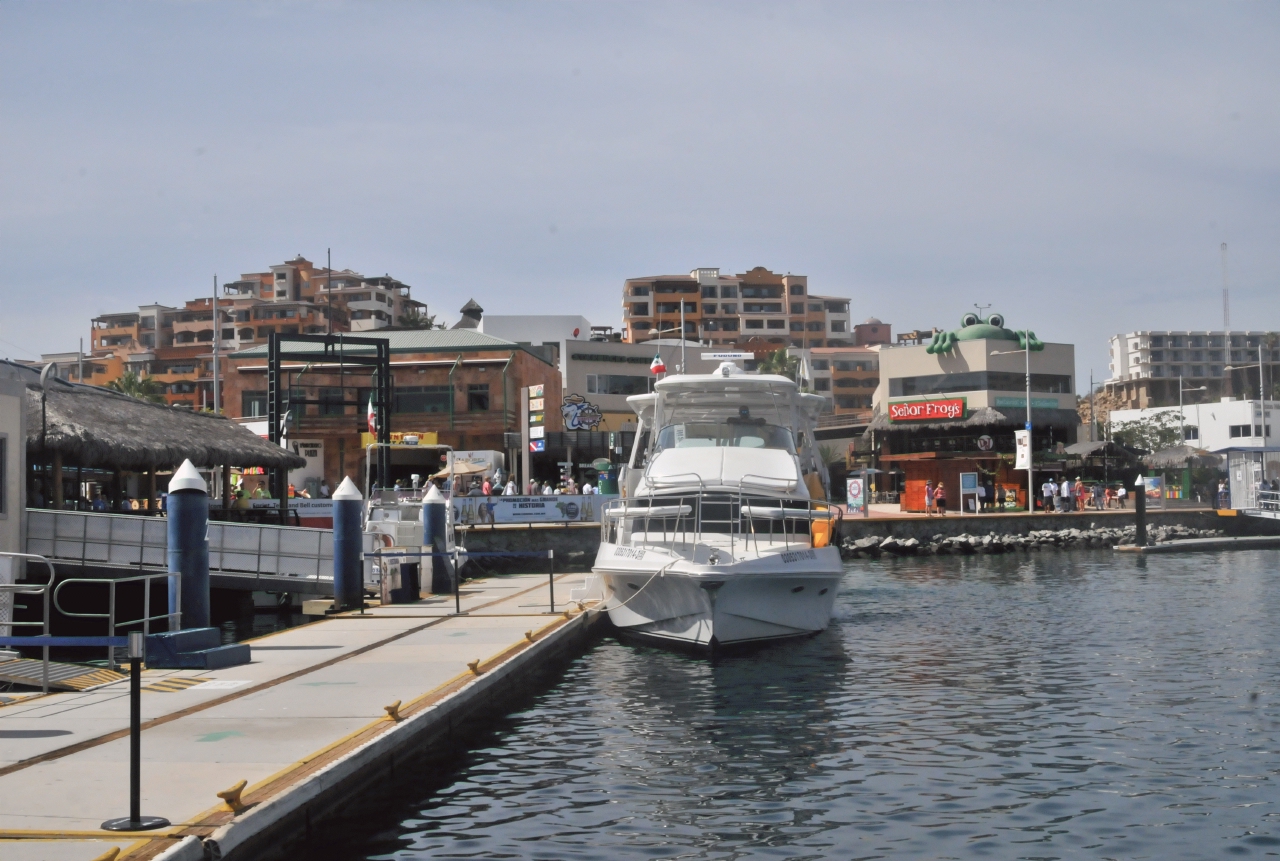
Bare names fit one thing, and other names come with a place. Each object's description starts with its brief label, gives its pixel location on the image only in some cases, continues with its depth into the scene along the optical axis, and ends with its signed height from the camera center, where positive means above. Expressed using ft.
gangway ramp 87.30 -3.42
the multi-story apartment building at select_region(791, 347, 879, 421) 400.47 +40.02
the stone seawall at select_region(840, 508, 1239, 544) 174.40 -4.65
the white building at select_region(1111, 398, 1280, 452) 334.24 +18.90
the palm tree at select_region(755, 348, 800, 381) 343.24 +37.50
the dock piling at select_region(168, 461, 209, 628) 59.82 -1.92
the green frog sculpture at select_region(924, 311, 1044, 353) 258.84 +33.80
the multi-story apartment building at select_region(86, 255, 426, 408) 400.06 +63.10
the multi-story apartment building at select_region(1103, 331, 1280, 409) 540.11 +47.95
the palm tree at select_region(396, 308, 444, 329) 397.60 +60.32
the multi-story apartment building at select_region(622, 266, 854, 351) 440.86 +69.39
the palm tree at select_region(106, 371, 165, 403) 321.48 +31.75
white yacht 71.41 -1.87
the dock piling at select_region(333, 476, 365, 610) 84.69 -3.50
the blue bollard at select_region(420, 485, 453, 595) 99.76 -2.79
